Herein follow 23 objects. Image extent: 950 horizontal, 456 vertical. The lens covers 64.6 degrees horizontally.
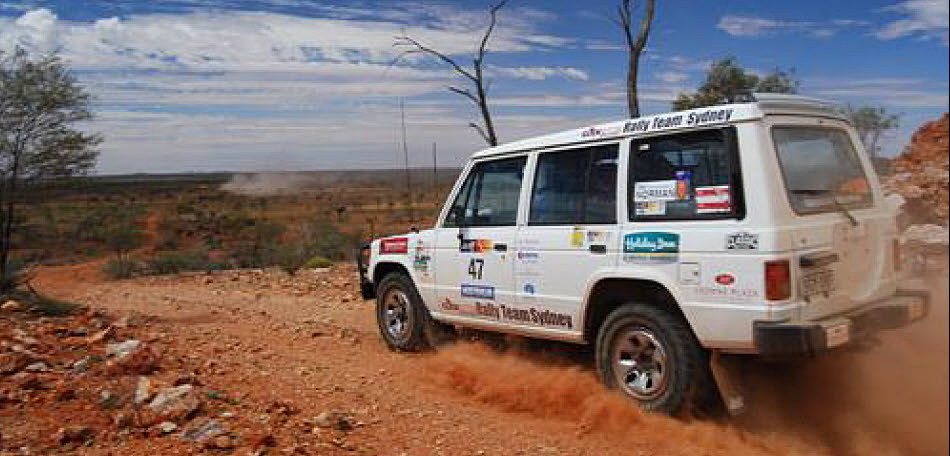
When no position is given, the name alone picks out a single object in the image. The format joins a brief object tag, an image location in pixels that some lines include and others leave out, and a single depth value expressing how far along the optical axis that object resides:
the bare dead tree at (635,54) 12.02
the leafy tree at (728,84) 16.28
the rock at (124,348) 6.57
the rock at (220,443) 4.52
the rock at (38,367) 6.09
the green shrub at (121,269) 17.11
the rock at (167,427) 4.83
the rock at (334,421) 5.02
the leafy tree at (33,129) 15.85
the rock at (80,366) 6.20
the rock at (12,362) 5.95
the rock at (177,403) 5.05
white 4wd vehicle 4.29
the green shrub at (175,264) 17.82
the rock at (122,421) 4.92
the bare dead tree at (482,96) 14.61
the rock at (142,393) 5.35
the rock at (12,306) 8.73
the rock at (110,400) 5.35
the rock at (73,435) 4.68
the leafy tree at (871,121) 18.08
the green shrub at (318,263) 15.71
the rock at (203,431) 4.68
